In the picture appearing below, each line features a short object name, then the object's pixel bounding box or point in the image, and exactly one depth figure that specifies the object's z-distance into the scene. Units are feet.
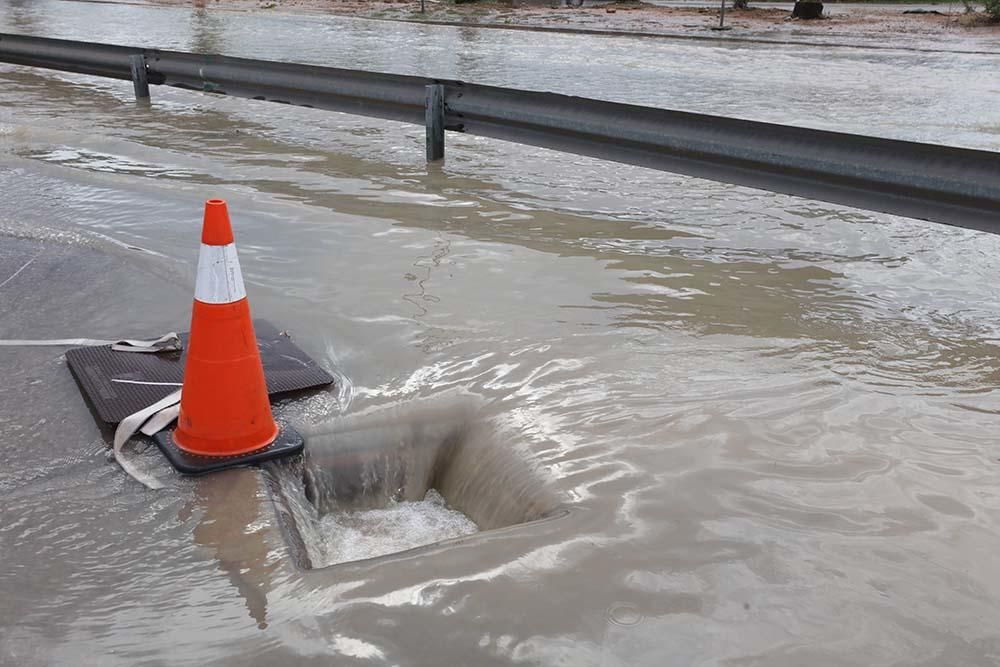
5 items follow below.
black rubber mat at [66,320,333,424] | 11.98
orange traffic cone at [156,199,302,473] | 10.72
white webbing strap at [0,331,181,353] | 13.64
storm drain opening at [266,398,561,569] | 10.35
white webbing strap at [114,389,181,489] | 10.48
